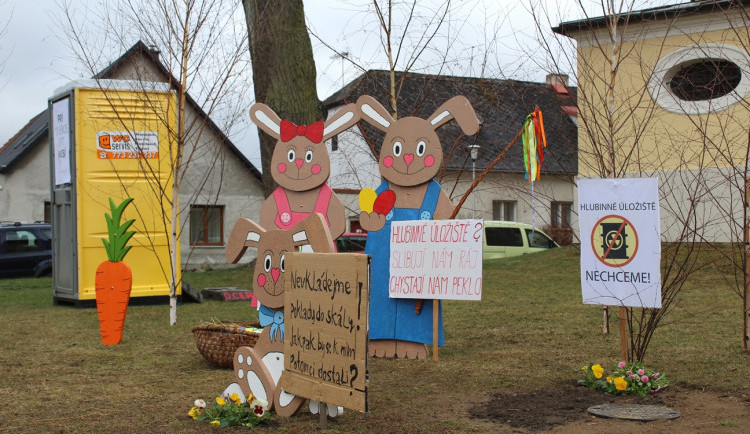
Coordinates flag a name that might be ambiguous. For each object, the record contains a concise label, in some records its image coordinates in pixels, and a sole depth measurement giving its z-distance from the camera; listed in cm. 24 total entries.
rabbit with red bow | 864
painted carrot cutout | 916
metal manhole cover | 544
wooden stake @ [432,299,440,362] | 800
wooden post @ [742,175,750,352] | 721
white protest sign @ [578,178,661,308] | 598
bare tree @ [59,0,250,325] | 1026
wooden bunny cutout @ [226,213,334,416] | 554
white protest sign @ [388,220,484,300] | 782
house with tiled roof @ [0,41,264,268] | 2609
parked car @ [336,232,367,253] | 2086
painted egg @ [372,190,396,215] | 852
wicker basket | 736
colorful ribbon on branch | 766
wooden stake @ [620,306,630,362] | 634
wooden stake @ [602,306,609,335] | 899
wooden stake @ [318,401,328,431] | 522
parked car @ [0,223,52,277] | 2206
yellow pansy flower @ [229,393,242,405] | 570
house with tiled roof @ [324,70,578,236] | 1098
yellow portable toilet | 1348
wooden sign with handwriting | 481
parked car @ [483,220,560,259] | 2419
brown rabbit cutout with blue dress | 823
